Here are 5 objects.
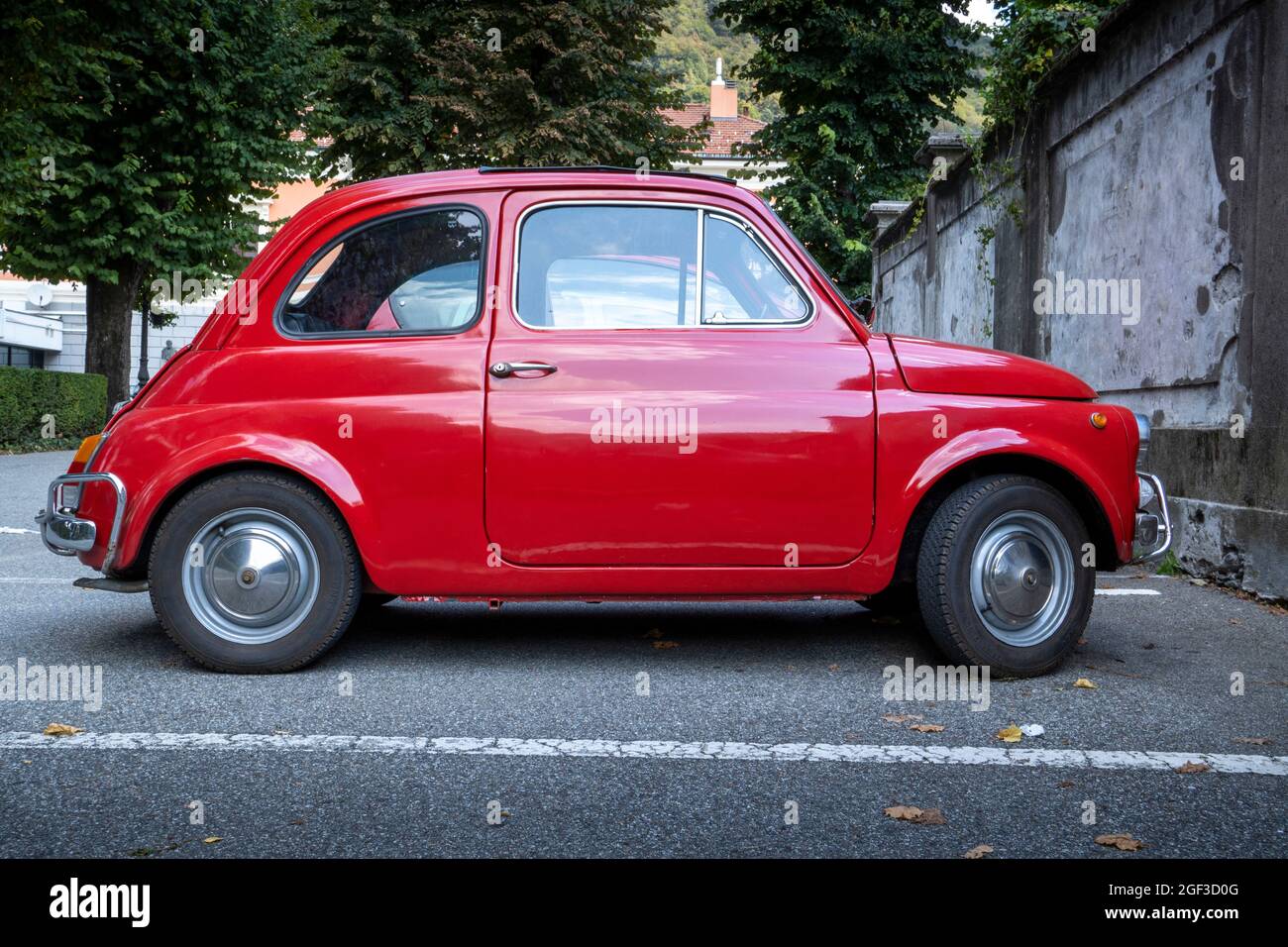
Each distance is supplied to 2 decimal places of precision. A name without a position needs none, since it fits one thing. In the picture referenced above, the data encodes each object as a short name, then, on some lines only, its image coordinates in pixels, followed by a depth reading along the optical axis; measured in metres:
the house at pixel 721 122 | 54.72
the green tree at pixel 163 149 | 19.12
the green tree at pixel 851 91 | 23.81
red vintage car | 4.45
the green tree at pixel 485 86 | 26.02
